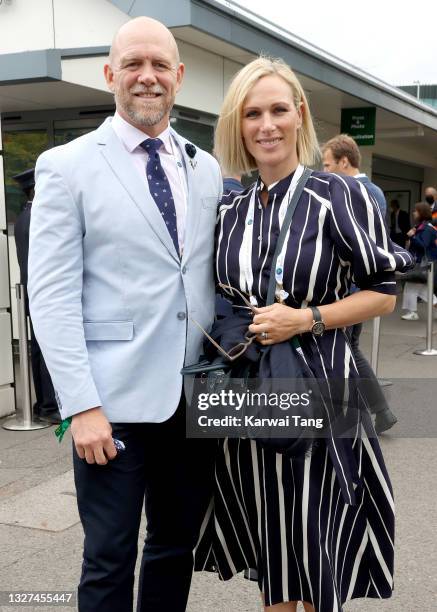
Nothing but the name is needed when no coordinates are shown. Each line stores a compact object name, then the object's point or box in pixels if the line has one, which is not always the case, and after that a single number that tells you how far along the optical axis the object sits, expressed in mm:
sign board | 12336
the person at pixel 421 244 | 9758
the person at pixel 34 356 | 5422
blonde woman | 2018
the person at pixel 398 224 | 19688
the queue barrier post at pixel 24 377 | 5375
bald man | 1939
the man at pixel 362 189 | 2211
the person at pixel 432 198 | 12350
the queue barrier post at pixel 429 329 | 8242
